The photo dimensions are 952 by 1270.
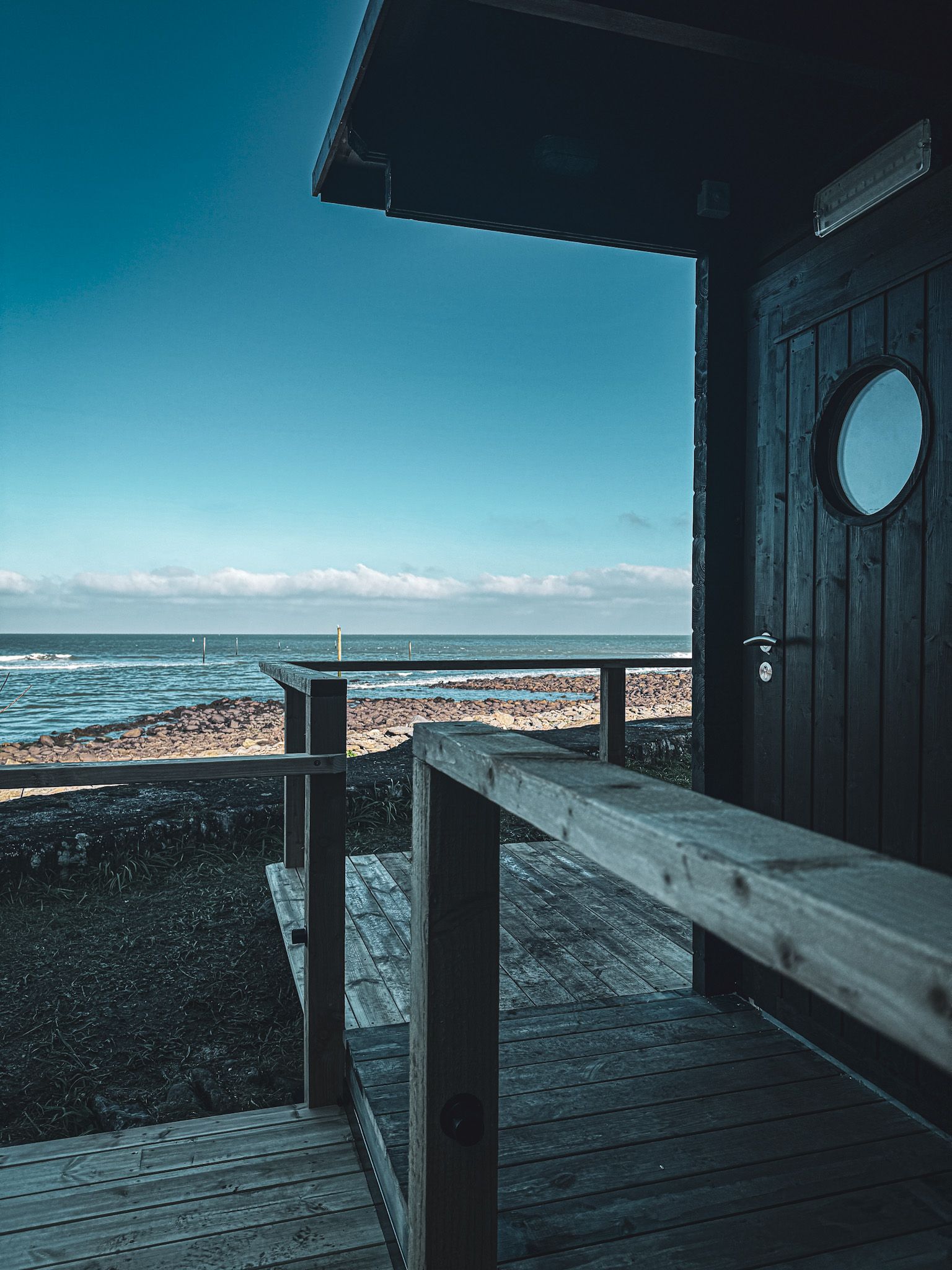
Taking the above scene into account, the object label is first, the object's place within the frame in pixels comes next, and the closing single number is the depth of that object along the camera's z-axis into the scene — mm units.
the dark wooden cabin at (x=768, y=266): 1585
